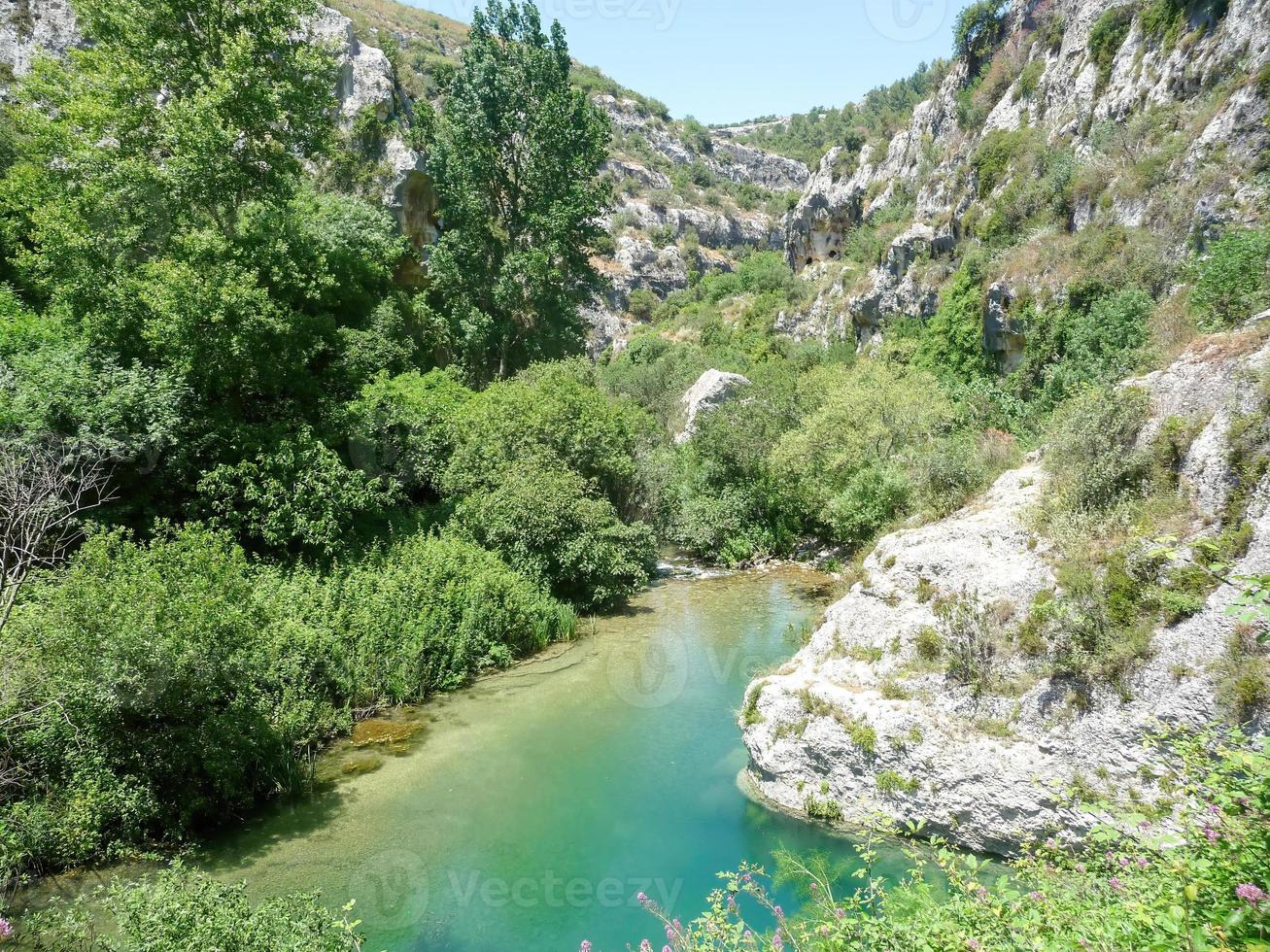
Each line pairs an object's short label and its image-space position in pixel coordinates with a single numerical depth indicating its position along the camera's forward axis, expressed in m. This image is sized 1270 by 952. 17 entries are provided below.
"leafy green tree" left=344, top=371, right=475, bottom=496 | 19.45
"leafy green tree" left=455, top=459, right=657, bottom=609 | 19.02
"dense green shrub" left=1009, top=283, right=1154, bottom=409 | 19.19
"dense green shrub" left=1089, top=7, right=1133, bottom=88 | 27.23
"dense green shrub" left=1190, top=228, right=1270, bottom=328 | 13.04
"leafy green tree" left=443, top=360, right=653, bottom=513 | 20.28
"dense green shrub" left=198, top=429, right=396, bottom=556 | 15.10
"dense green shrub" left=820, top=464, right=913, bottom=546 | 19.20
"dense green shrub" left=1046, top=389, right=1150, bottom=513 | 9.96
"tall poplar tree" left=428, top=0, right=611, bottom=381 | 26.41
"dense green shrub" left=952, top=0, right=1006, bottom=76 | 40.25
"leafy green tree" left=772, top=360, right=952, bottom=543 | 19.92
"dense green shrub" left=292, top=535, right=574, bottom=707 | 13.60
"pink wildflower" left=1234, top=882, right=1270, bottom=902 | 2.82
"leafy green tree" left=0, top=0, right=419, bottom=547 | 14.40
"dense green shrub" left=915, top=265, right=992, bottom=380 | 27.55
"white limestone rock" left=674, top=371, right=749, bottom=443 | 32.84
